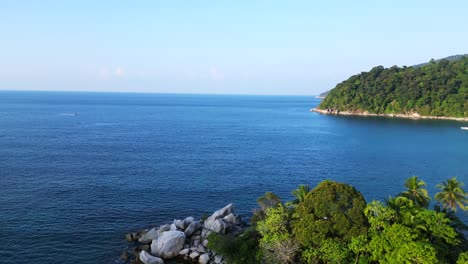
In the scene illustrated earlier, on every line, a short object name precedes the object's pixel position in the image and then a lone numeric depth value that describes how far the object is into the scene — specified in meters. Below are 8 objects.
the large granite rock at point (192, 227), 55.09
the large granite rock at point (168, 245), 51.00
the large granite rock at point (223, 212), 57.91
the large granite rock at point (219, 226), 54.10
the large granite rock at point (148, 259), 49.22
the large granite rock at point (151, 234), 55.31
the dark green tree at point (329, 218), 41.22
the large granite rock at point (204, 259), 49.84
